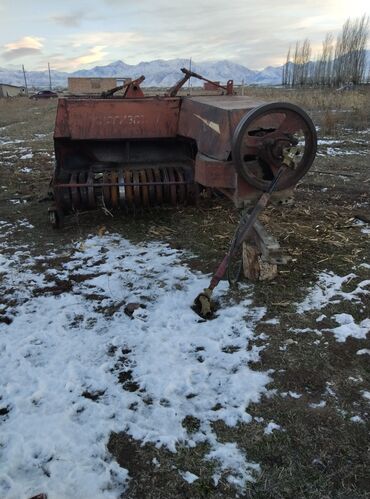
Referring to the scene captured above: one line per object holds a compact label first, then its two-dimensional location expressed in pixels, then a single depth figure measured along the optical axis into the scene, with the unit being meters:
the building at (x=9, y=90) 61.50
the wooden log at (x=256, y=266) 3.96
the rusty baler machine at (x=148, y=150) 3.89
